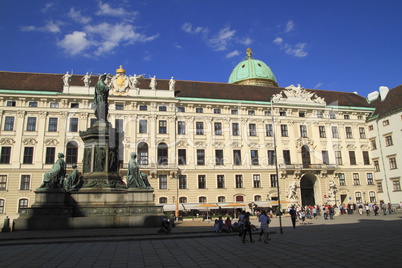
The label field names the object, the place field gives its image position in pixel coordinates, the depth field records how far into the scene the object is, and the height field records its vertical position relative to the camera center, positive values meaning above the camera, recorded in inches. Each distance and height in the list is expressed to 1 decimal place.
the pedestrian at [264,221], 574.7 -24.9
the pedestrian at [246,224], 571.1 -29.8
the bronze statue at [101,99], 812.0 +269.7
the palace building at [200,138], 1695.4 +380.9
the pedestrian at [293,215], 871.7 -24.3
